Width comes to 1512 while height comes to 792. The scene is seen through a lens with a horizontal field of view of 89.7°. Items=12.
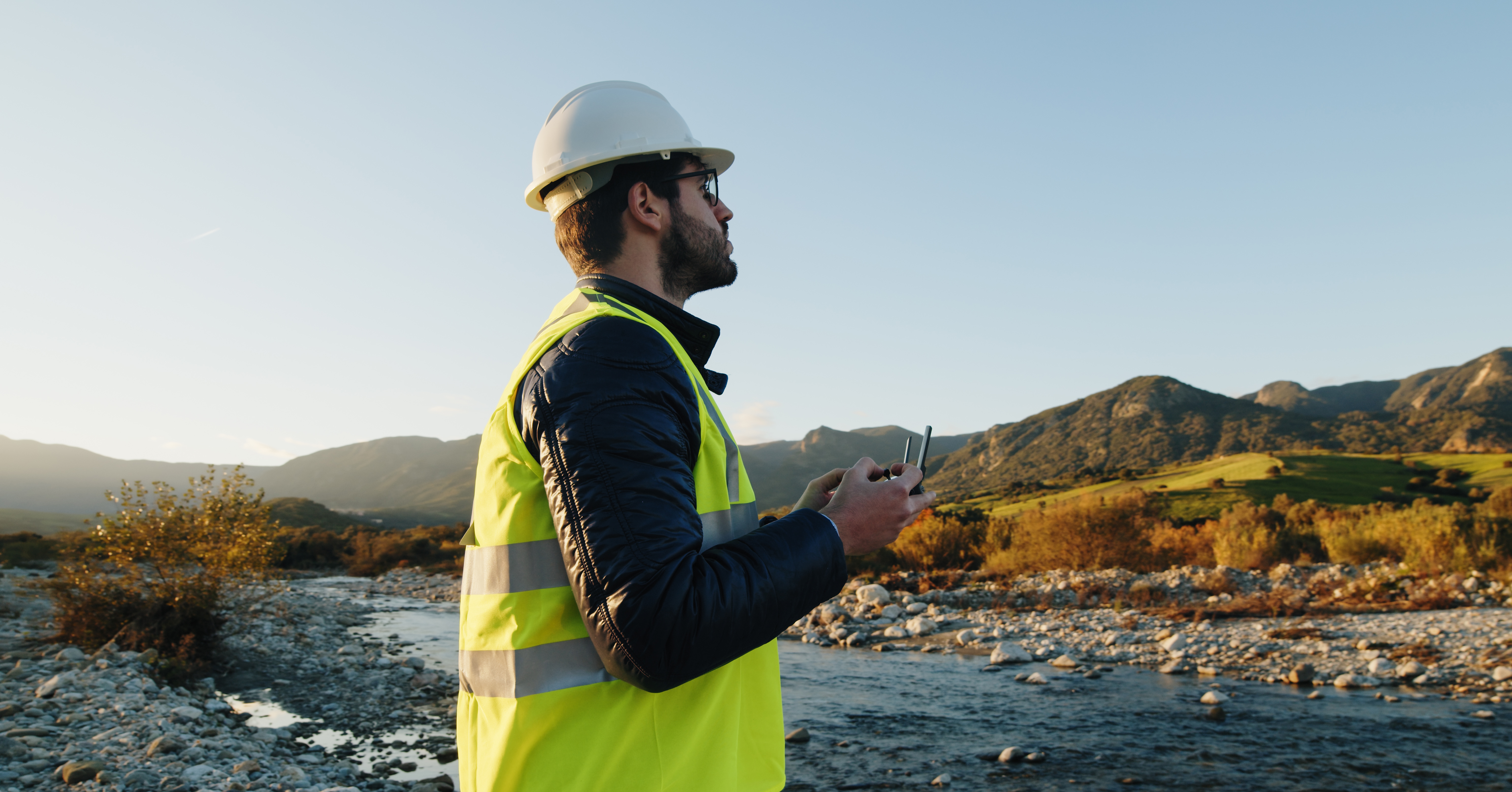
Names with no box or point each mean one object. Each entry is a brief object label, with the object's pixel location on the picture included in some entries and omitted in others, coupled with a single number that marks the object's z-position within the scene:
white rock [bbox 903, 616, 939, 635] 13.08
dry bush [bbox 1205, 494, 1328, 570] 18.52
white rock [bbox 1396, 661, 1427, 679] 8.80
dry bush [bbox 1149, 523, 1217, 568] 19.30
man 1.18
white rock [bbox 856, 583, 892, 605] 15.68
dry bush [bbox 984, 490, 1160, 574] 18.73
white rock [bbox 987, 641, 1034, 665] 10.63
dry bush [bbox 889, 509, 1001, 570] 21.62
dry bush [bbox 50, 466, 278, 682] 10.12
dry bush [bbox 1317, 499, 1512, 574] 15.09
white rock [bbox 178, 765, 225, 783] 5.77
